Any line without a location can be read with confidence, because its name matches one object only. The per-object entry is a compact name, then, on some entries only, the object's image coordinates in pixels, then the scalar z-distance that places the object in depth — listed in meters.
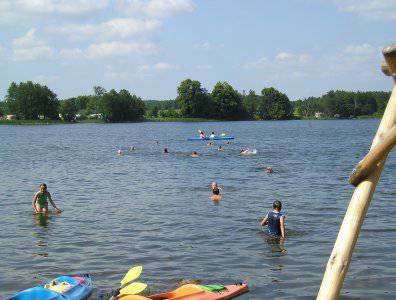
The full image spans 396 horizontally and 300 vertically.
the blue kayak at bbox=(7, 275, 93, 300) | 9.13
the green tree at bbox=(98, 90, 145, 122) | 160.88
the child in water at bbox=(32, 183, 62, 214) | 19.88
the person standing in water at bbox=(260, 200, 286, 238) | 15.52
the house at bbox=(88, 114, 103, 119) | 181.89
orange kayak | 10.18
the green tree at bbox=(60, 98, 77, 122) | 162.38
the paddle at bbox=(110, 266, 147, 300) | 9.31
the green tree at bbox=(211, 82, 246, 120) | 162.88
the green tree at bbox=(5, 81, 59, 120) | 154.75
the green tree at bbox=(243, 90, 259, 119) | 181.79
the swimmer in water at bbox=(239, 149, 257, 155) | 48.44
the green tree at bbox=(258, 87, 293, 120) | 179.25
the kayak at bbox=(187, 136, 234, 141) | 65.62
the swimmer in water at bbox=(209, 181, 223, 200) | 23.25
